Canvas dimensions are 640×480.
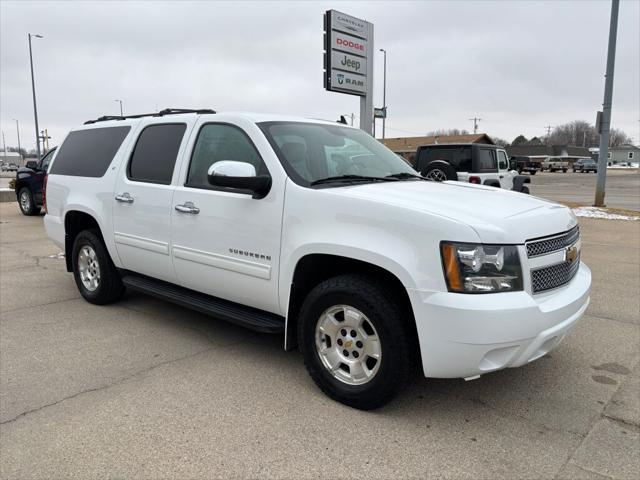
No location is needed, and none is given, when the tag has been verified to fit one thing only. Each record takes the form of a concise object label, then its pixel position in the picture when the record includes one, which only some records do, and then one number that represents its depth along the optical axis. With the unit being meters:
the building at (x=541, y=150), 89.56
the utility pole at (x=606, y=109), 14.26
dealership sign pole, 13.43
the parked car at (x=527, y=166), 49.28
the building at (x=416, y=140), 55.59
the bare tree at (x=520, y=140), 121.07
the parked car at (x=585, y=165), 56.04
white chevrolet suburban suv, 2.78
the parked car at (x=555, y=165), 60.09
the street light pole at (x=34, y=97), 31.39
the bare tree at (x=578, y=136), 137.50
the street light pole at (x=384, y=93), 37.02
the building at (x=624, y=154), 115.94
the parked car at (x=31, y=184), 13.48
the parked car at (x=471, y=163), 12.19
